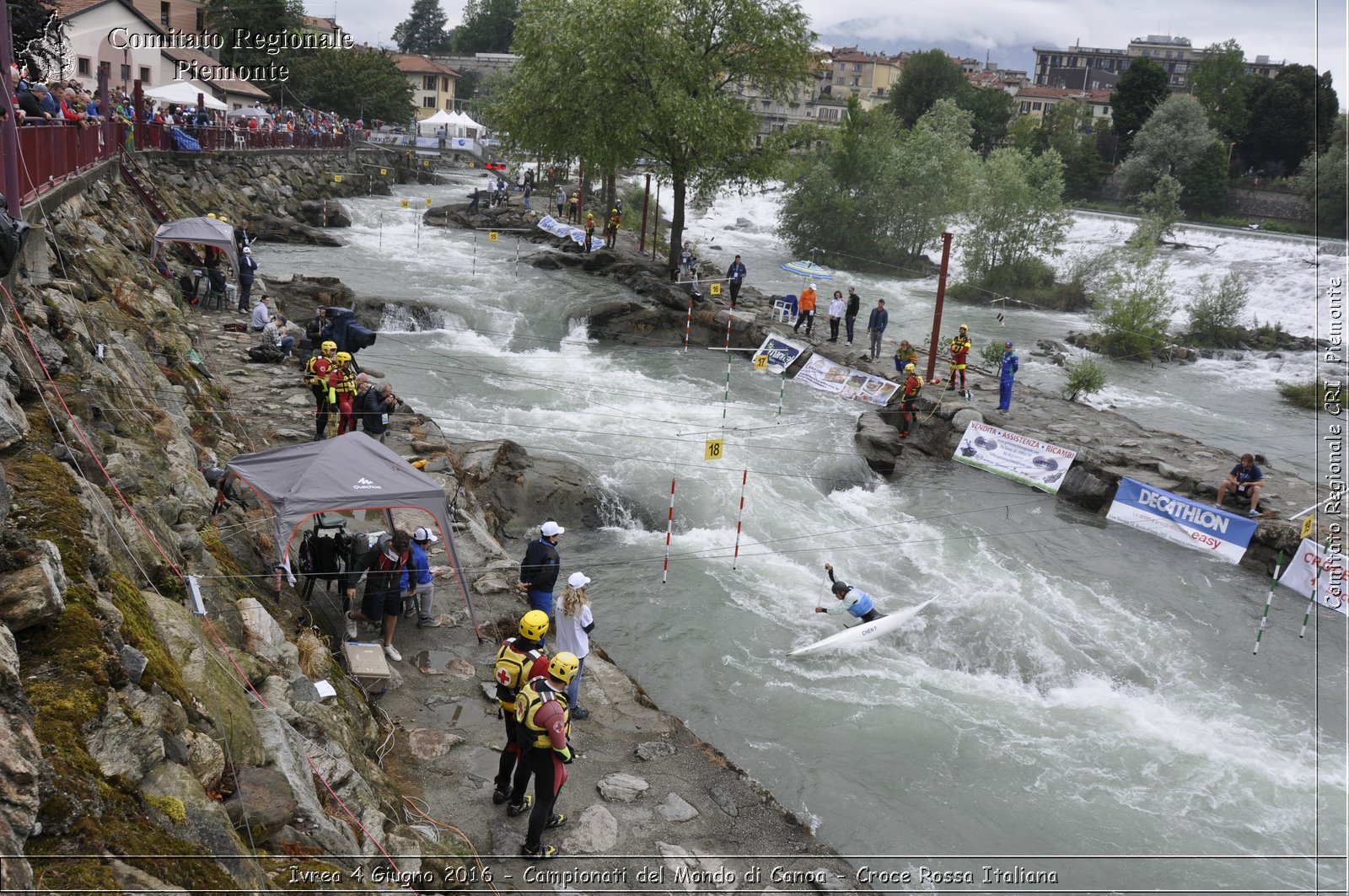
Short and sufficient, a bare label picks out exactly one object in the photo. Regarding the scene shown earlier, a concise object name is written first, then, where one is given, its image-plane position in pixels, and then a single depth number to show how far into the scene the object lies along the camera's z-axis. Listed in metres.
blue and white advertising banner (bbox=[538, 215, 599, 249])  39.12
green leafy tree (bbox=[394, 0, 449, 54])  164.25
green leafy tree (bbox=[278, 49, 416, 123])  73.62
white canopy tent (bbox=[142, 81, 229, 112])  36.62
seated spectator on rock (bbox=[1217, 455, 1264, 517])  17.75
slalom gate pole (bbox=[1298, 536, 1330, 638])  14.64
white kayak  12.63
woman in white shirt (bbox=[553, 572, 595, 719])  9.54
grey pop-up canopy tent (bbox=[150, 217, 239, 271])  21.89
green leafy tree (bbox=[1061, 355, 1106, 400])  24.97
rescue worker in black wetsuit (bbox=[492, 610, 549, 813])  7.40
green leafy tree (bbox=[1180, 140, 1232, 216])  66.50
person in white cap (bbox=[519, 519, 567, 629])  10.22
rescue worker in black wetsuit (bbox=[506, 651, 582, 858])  7.04
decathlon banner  16.72
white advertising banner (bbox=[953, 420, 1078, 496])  19.52
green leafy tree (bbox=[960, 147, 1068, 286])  47.34
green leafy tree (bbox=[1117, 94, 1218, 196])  66.88
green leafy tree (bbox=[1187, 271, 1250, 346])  39.16
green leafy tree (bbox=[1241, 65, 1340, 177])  70.81
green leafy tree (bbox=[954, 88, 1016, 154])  82.75
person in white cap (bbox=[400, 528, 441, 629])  10.30
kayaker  13.00
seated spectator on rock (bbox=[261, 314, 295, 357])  19.19
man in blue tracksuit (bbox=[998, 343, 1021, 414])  22.45
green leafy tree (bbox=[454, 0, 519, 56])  145.12
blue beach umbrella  35.47
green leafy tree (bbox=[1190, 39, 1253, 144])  72.94
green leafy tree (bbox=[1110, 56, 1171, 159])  75.56
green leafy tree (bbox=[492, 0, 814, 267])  30.50
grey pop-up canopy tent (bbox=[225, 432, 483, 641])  9.38
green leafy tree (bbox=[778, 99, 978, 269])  52.72
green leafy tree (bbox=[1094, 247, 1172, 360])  35.31
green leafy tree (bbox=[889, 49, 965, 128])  85.00
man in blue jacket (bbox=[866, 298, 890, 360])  25.88
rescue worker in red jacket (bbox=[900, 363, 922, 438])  21.61
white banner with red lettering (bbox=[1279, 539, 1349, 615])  14.95
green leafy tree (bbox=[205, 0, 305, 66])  62.06
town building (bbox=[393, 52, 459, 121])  105.38
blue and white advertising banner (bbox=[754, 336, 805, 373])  26.30
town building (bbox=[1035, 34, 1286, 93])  148.25
